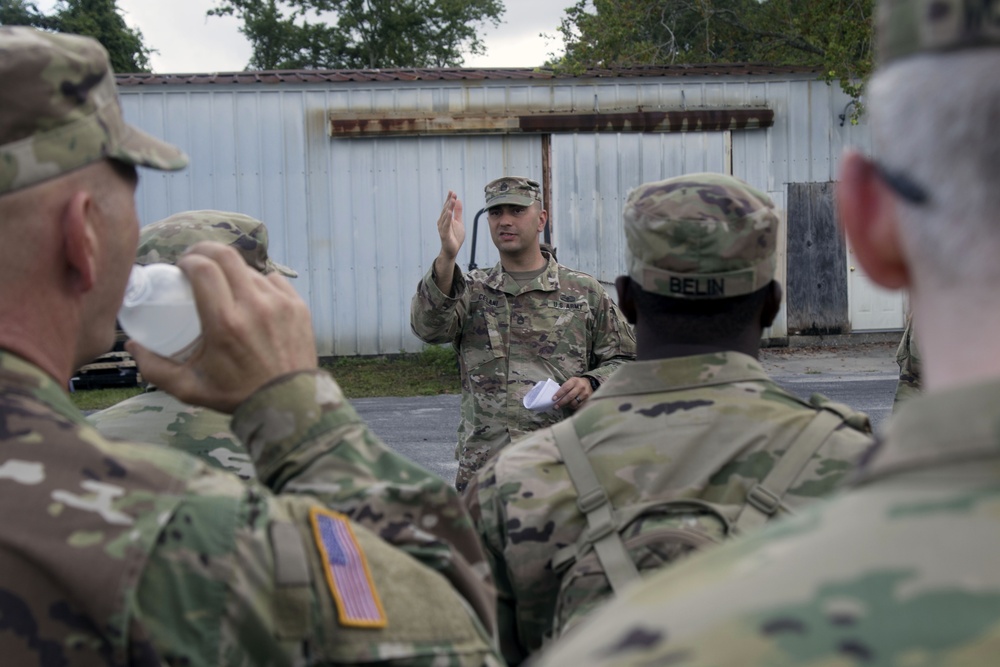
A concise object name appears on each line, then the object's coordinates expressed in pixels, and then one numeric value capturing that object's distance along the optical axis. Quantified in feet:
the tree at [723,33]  48.60
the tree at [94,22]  80.59
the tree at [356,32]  97.50
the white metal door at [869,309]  49.70
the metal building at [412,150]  46.34
